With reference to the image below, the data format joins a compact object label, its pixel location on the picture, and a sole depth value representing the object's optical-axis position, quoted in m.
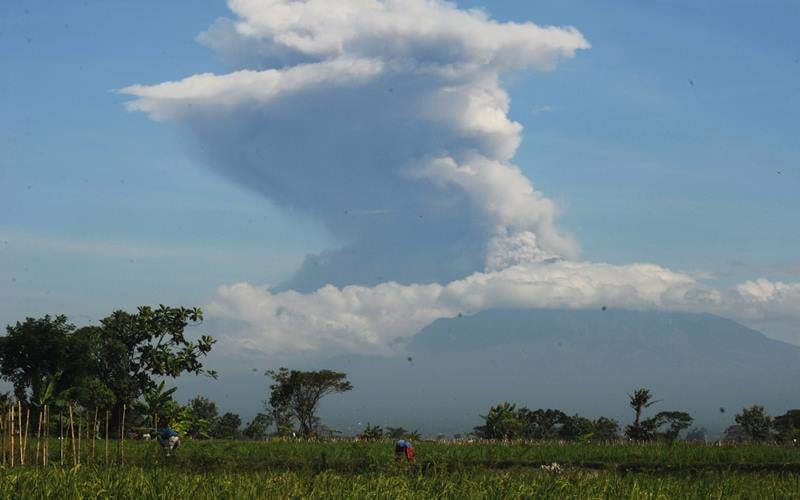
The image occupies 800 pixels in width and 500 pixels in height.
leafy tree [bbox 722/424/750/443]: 134.60
